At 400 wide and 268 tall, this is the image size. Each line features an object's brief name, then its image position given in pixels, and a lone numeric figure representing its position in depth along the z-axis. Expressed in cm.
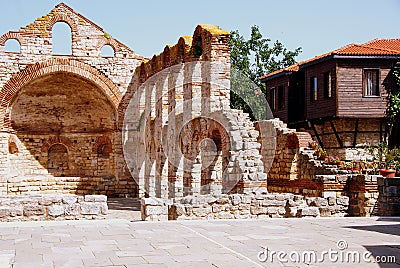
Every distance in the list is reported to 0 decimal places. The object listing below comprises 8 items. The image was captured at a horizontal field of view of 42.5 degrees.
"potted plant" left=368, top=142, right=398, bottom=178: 1287
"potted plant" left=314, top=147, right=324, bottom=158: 1559
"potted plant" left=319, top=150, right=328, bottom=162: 1550
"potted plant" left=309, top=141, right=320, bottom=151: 1595
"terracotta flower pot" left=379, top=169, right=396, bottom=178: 1284
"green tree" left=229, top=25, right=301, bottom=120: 3728
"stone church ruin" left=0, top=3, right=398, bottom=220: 1088
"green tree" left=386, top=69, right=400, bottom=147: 2181
